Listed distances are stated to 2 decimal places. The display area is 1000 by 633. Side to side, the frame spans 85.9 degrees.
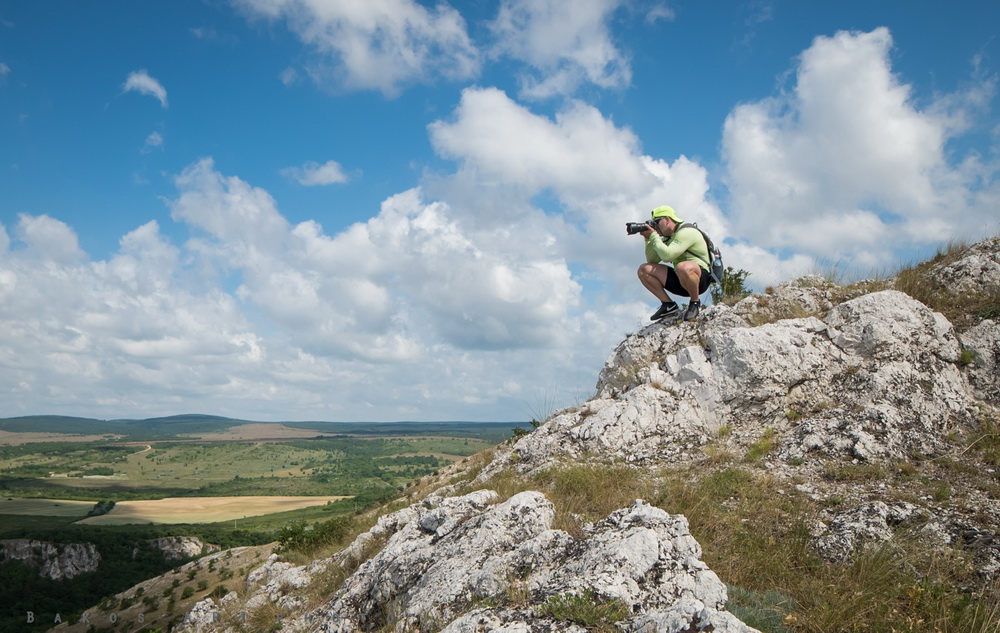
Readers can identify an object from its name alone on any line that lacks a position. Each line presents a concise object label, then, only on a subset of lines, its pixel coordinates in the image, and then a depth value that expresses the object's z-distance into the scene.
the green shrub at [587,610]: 4.91
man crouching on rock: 11.77
